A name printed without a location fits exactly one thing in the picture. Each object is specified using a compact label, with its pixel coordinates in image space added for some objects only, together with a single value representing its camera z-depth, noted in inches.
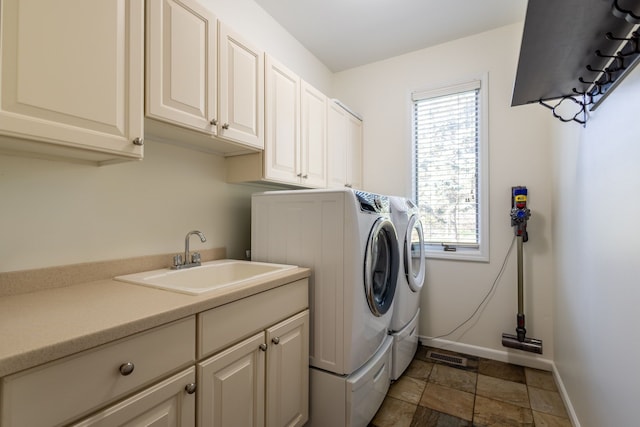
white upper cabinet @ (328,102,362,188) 102.7
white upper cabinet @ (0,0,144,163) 34.1
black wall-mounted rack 33.1
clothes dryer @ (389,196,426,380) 82.0
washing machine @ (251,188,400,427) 60.0
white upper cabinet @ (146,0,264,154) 49.4
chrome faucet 62.2
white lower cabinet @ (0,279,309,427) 26.7
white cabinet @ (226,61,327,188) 74.0
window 102.3
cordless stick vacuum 90.1
